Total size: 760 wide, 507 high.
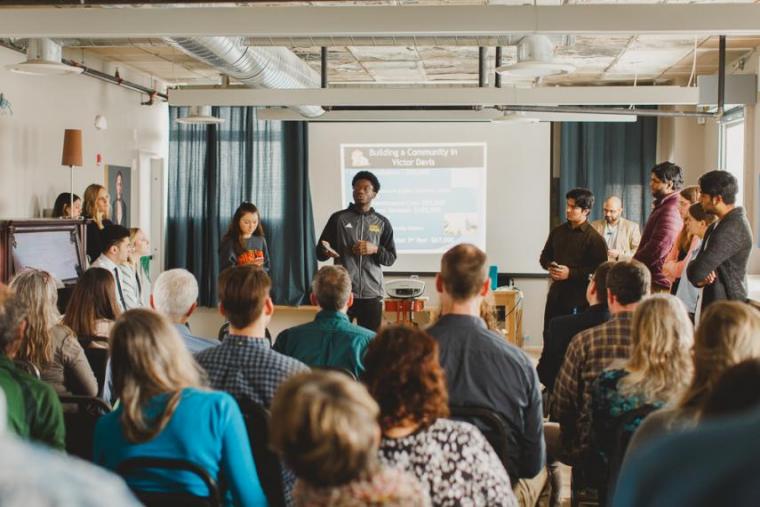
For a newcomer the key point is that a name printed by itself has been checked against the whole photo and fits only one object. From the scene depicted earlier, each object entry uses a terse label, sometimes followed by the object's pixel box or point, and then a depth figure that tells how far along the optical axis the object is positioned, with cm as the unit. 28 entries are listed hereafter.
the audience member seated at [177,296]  376
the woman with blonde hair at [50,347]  339
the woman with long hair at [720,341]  196
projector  905
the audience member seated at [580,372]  327
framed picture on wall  952
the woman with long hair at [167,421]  218
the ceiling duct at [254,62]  611
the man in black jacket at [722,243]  453
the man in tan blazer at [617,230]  862
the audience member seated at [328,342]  359
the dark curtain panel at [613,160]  1115
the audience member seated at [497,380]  275
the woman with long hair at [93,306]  416
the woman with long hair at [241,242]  676
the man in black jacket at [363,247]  679
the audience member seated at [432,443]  195
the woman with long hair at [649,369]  282
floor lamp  788
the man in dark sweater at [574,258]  628
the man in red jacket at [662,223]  573
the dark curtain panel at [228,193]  1152
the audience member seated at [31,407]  231
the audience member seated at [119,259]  586
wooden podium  995
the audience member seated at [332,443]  137
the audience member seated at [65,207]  792
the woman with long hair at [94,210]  804
